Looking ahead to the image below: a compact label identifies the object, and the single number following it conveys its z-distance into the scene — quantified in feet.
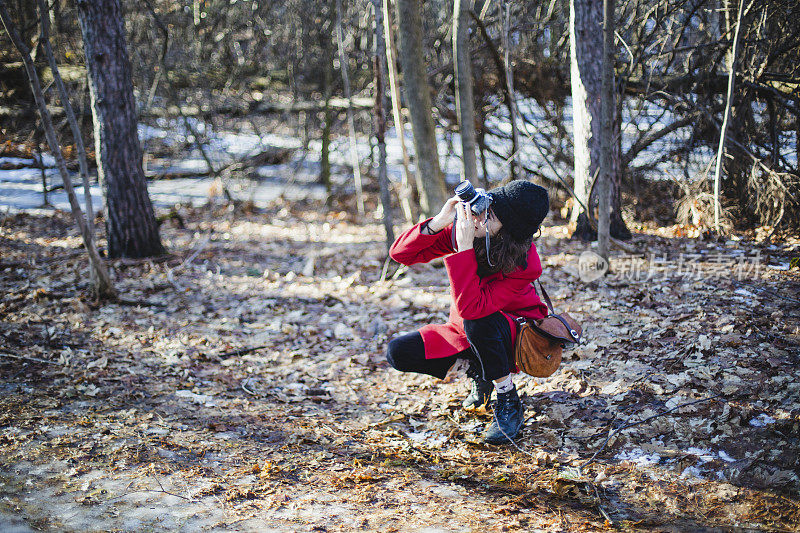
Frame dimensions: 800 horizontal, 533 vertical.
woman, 10.28
